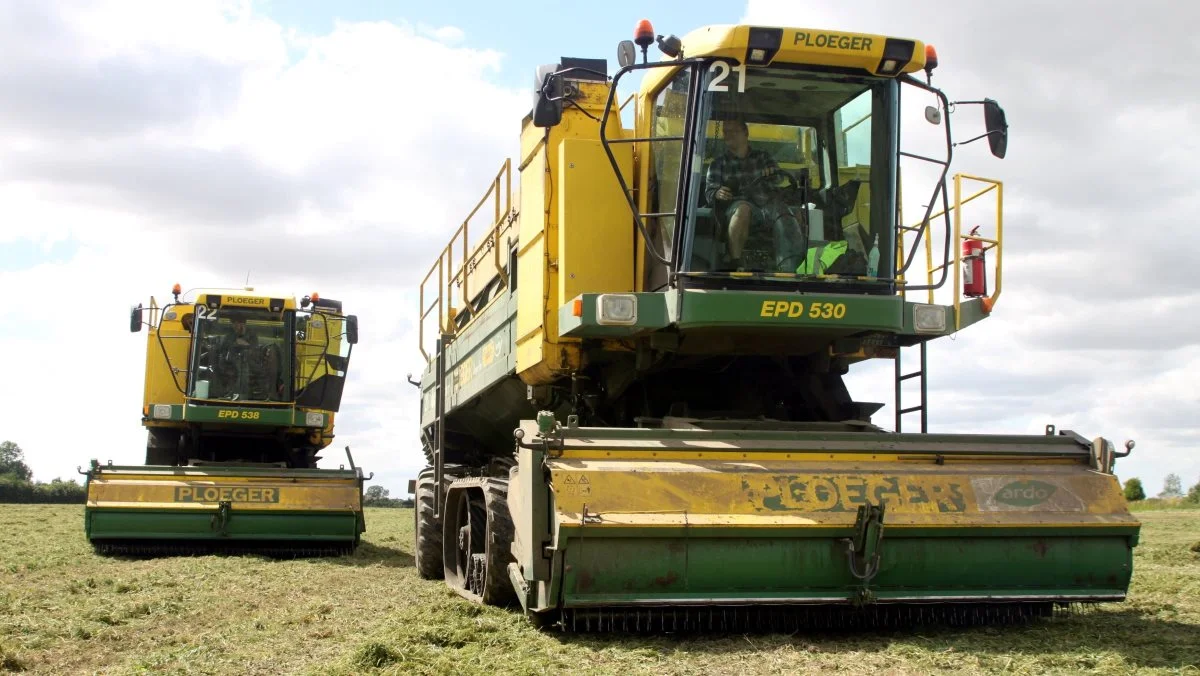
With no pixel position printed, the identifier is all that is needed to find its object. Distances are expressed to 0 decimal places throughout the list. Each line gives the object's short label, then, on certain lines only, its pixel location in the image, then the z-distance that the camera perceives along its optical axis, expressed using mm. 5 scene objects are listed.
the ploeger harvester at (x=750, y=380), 6359
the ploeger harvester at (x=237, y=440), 13852
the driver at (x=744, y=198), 7387
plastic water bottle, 7562
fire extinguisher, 7836
